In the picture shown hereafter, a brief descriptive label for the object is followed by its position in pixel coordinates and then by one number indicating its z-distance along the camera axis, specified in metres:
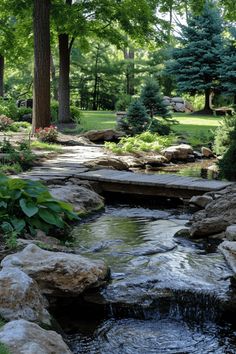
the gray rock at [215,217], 6.34
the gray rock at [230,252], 5.00
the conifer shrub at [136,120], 16.91
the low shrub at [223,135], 12.39
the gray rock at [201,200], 7.90
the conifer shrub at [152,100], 18.41
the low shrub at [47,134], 13.70
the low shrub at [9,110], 20.50
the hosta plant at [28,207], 5.65
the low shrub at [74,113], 20.75
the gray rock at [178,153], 13.52
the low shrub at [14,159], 9.34
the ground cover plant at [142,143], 13.32
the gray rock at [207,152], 14.66
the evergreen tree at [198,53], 25.47
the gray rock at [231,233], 5.70
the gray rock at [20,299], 3.65
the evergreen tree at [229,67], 23.86
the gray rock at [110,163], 10.72
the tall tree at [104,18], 16.19
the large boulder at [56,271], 4.46
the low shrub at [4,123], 15.44
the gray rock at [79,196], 7.47
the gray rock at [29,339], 2.94
